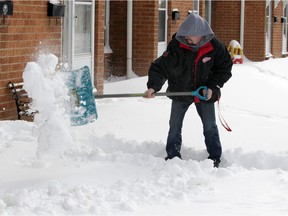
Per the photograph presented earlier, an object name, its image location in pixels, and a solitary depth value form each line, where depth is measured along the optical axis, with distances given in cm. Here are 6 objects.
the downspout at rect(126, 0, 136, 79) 1422
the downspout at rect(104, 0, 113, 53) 1435
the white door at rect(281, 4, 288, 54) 2463
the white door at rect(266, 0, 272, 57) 2188
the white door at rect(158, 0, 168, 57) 1496
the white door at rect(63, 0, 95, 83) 1016
